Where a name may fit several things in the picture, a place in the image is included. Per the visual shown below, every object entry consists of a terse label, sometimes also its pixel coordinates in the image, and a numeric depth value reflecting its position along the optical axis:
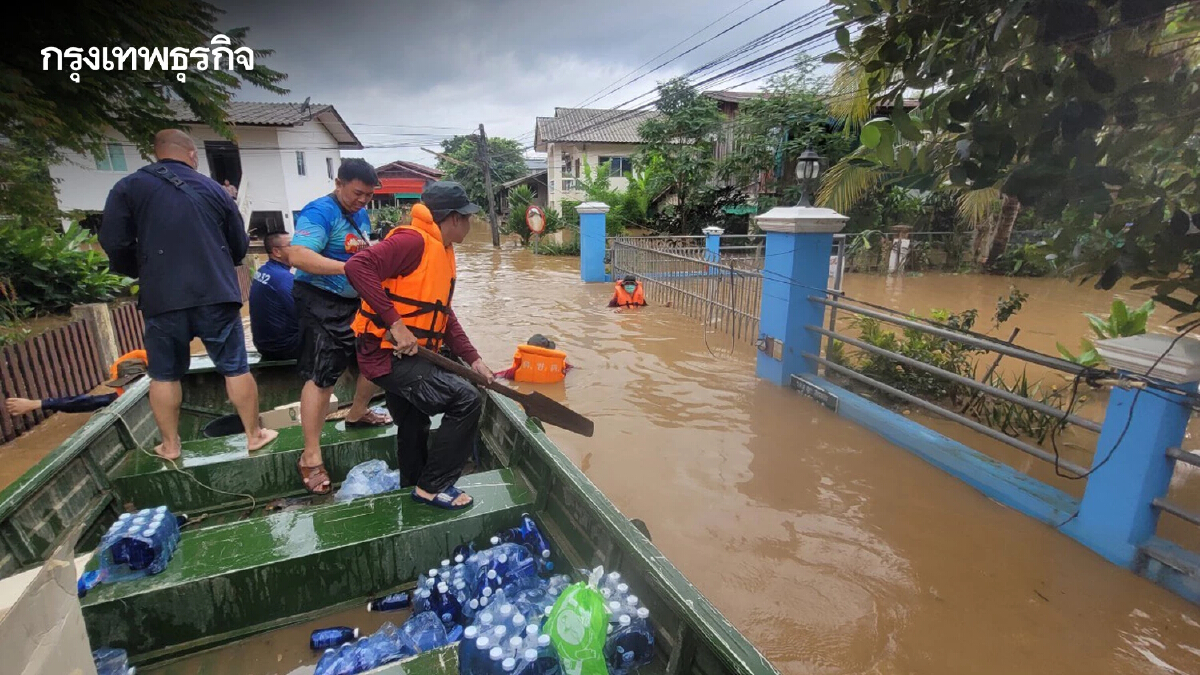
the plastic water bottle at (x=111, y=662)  1.82
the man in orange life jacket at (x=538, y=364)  6.11
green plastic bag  1.69
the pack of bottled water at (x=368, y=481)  3.00
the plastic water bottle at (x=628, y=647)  1.83
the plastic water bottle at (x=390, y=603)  2.29
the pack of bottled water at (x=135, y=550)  2.04
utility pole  22.16
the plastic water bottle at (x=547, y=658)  1.75
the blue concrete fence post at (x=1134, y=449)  2.76
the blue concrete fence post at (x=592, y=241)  12.34
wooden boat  1.90
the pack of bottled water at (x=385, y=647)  1.87
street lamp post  6.43
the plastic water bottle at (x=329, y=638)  2.06
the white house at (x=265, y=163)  18.53
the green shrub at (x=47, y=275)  6.93
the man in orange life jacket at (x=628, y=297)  9.72
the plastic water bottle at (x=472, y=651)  1.76
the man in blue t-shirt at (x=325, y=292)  3.02
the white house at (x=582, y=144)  23.72
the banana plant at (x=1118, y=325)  5.00
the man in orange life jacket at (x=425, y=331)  2.50
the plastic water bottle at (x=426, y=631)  1.95
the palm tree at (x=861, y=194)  8.82
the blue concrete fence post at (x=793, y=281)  5.26
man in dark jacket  2.70
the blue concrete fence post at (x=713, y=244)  11.23
